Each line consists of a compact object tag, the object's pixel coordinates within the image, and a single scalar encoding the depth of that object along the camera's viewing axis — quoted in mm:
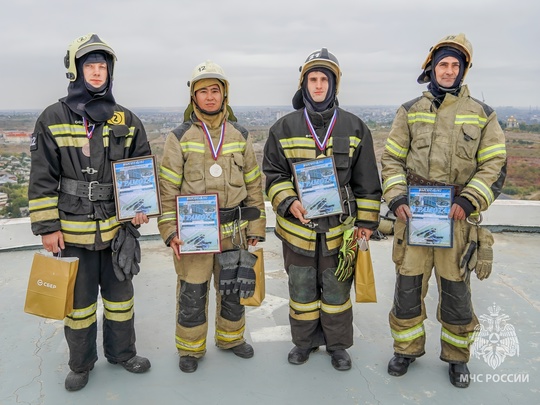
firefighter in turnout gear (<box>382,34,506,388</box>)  2975
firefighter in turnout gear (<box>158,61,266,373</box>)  3125
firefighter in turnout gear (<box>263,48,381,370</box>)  3154
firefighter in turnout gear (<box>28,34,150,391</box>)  2834
